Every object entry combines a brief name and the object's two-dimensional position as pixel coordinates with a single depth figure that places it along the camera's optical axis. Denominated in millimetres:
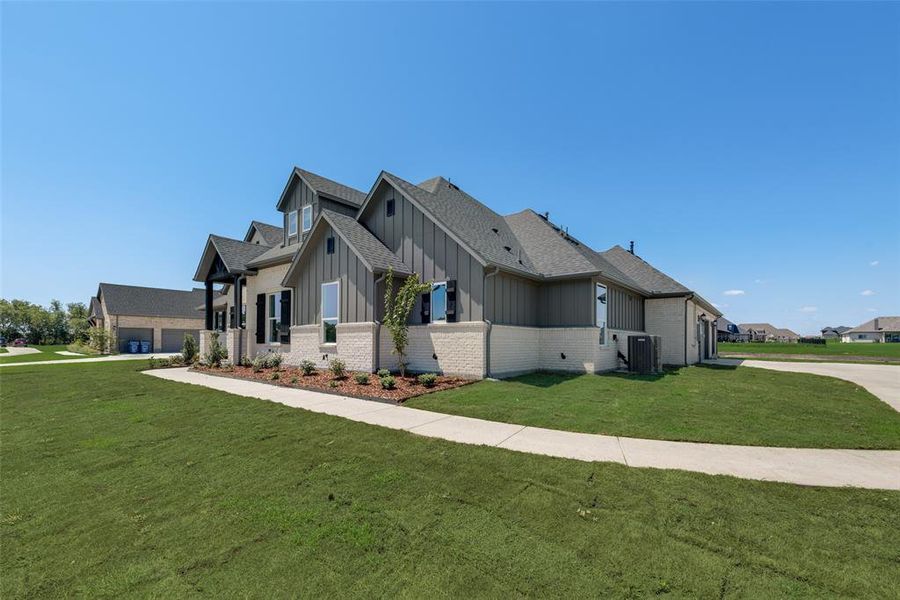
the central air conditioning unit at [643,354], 15695
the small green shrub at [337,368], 13188
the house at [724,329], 50853
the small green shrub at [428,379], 11602
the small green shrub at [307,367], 14312
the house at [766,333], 103188
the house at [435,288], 13492
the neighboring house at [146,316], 37500
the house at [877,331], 101125
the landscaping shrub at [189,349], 19953
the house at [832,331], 151125
